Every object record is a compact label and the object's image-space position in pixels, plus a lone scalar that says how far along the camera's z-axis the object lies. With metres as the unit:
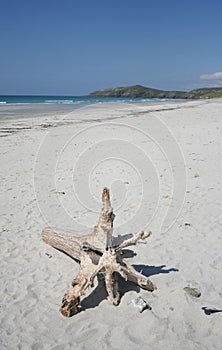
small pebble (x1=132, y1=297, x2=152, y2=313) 3.88
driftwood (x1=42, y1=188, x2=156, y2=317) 3.86
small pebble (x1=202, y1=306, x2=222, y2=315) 3.79
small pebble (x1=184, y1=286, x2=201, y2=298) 4.10
